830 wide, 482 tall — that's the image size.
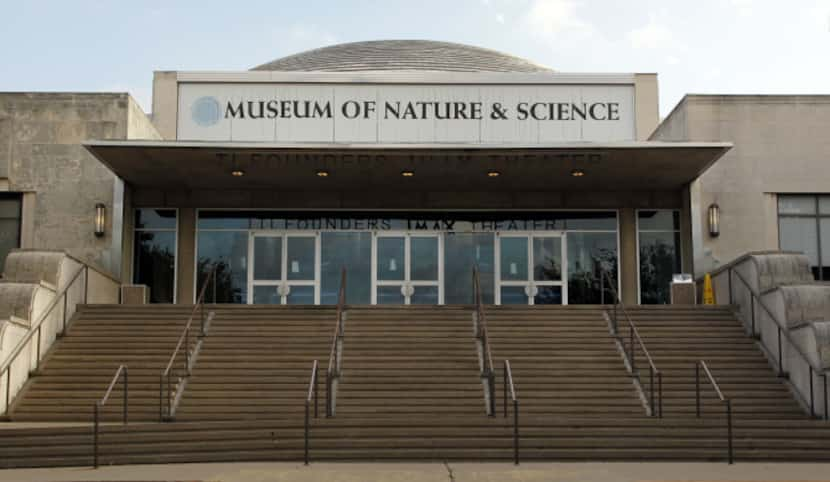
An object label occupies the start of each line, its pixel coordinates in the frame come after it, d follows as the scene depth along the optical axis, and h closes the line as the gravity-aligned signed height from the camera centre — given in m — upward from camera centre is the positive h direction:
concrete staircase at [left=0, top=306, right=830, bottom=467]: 15.31 -1.90
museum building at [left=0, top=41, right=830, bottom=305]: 25.36 +2.23
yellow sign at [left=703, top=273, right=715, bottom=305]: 23.95 -0.18
